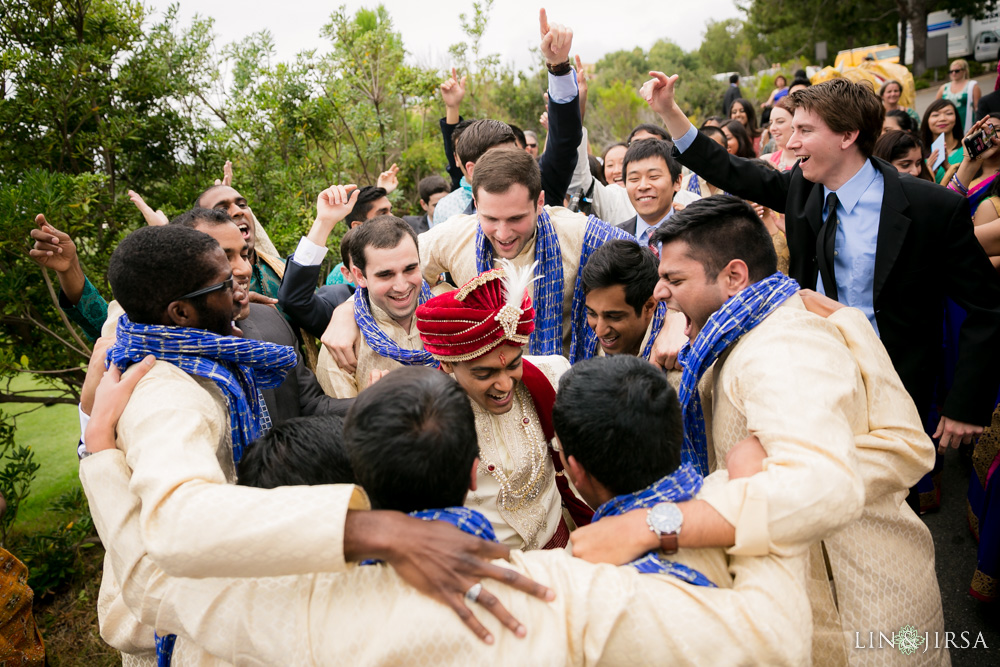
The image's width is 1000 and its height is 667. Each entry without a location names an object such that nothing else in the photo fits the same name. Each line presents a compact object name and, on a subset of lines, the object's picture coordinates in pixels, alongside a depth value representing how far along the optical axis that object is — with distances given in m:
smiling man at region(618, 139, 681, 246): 4.23
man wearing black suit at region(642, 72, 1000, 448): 2.94
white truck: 22.94
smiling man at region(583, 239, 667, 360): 2.86
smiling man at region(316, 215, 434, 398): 2.94
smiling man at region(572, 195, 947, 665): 1.62
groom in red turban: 2.21
